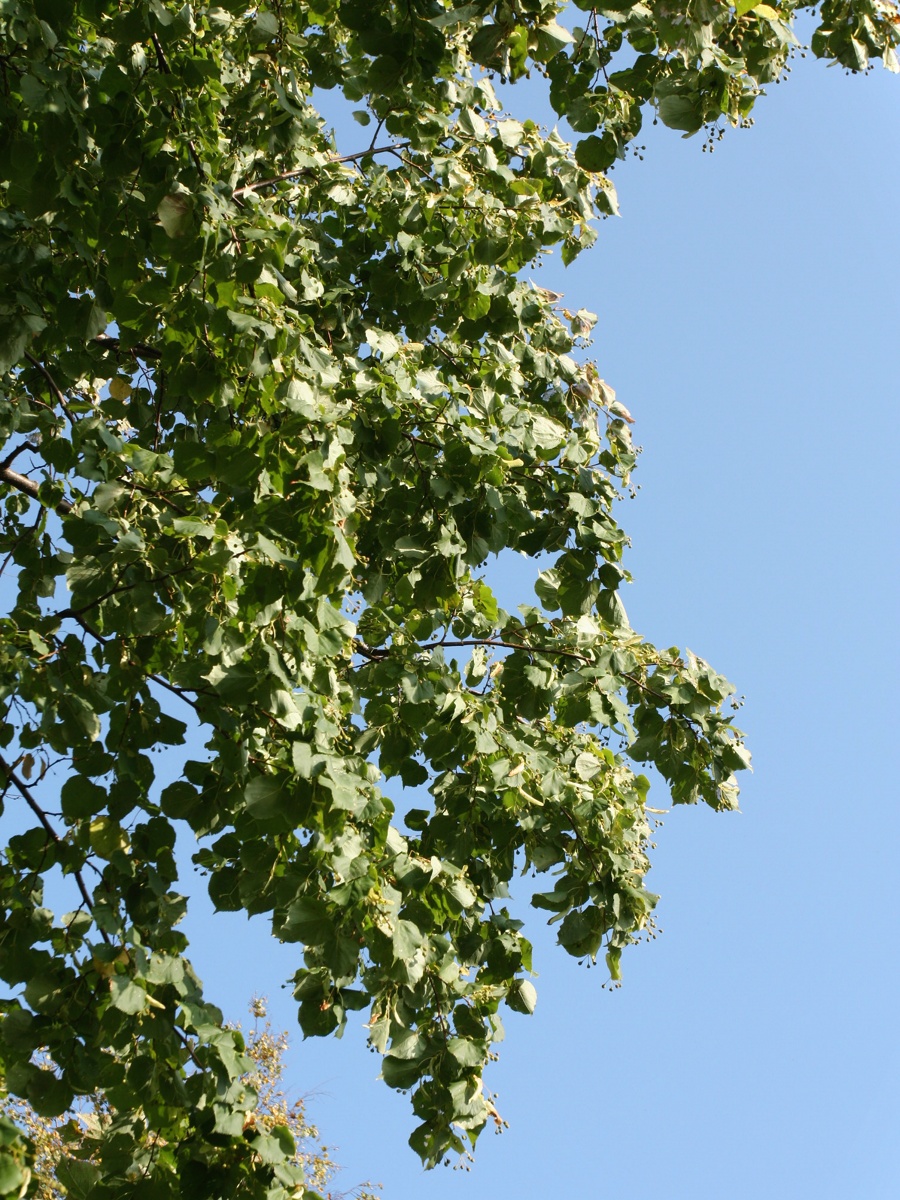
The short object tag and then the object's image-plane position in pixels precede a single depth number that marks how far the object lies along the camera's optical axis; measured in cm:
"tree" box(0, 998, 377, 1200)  1151
